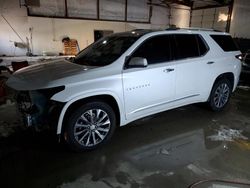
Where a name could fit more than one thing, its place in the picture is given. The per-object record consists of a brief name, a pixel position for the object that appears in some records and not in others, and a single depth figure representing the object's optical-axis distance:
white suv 2.68
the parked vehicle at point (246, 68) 7.58
